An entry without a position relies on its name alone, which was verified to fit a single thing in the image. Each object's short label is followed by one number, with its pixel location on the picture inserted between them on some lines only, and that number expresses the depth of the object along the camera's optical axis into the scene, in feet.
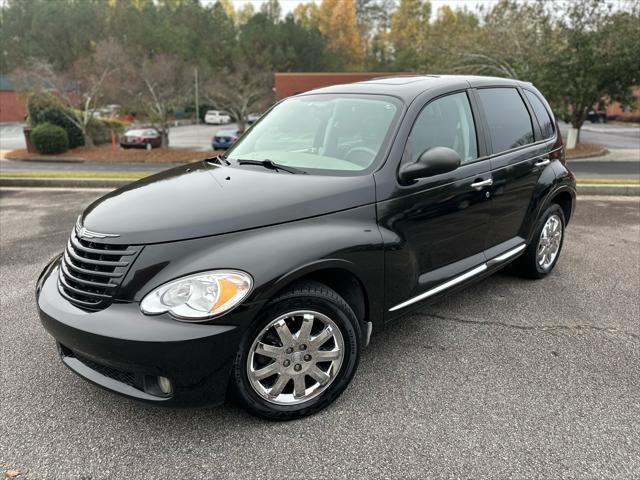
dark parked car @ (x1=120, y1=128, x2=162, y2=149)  93.40
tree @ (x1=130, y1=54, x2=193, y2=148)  85.76
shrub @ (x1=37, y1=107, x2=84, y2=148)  87.60
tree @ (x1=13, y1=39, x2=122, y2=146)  87.25
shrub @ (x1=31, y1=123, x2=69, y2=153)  83.56
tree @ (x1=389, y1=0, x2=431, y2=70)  239.71
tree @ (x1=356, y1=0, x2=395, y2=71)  252.42
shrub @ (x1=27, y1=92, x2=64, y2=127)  87.61
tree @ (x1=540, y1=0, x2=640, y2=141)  61.77
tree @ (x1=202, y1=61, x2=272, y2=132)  97.60
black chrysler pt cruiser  7.79
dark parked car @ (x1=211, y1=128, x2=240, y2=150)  90.89
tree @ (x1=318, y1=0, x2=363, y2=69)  244.63
